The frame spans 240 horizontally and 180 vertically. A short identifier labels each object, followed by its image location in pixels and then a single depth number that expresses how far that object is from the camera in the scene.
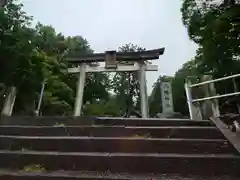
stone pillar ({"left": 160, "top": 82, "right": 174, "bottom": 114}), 6.22
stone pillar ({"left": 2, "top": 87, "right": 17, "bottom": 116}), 4.26
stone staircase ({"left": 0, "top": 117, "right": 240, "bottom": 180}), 1.60
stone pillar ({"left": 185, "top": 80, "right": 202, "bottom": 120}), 3.47
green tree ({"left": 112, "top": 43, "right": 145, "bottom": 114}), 11.85
